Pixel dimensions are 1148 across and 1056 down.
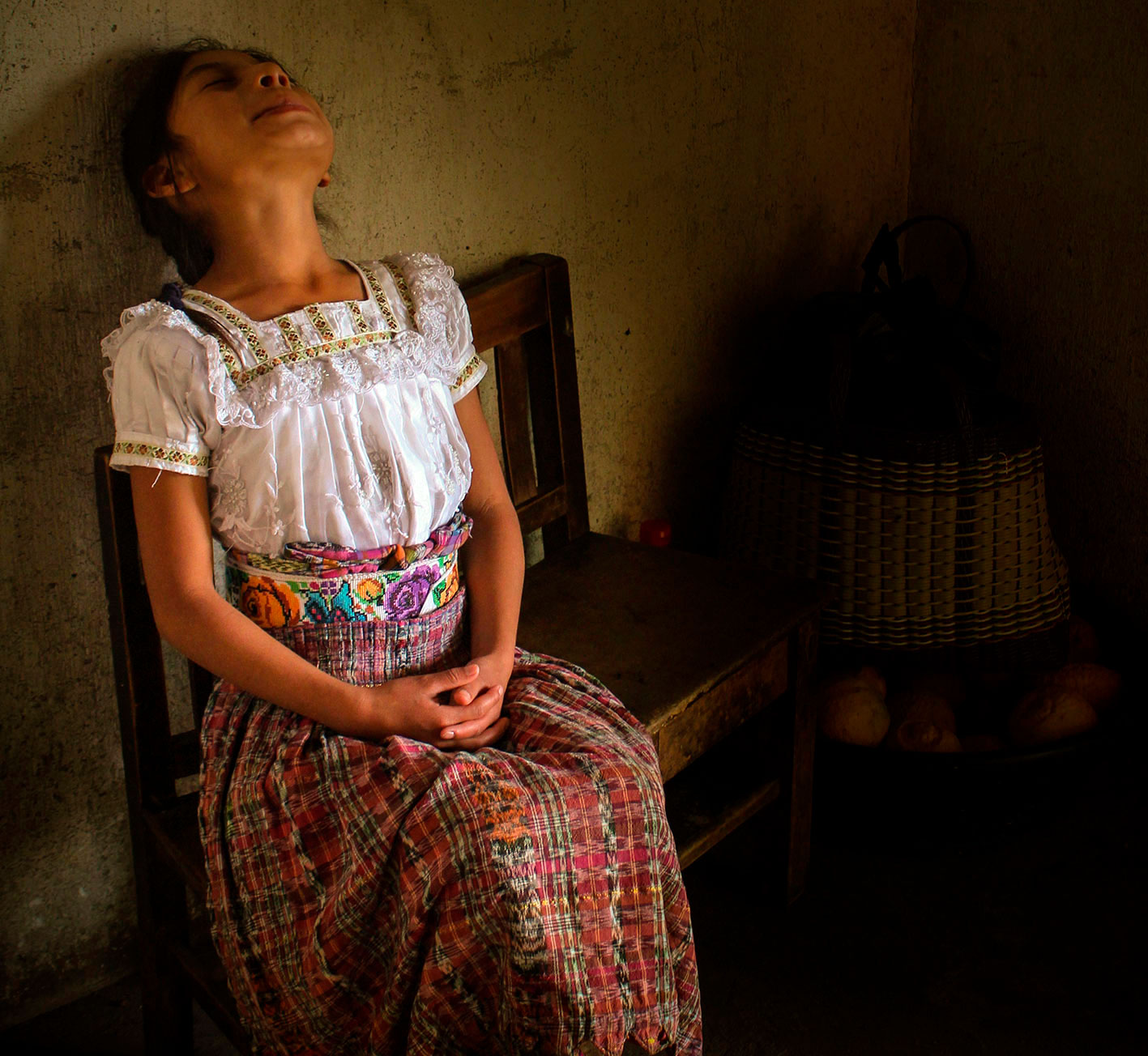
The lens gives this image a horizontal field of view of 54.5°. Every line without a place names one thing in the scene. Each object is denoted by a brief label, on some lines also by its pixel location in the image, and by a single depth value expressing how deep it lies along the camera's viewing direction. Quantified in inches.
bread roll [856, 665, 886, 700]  84.1
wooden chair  54.8
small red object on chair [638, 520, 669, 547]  83.3
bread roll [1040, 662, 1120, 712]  85.4
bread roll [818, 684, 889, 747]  80.2
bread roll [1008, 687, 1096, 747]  80.7
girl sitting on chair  44.1
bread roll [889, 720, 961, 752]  79.4
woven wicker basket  82.3
